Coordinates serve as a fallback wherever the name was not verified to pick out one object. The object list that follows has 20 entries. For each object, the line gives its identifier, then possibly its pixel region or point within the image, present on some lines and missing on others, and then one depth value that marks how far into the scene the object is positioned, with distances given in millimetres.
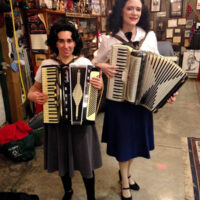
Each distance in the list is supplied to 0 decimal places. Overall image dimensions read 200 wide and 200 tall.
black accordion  1235
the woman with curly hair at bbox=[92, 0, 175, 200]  1387
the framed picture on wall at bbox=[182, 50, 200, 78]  5656
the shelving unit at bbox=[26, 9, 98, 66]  2758
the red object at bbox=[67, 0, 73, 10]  3467
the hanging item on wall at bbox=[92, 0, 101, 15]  4449
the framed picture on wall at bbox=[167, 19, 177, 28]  6105
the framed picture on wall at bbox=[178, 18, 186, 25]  5996
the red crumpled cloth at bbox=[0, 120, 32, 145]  2346
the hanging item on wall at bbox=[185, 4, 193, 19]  5805
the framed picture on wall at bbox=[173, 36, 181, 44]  6211
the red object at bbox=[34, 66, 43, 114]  3078
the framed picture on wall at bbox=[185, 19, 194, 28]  5916
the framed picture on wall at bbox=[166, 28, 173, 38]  6227
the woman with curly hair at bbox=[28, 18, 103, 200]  1288
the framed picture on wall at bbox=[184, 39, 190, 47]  6113
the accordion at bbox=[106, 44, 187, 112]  1274
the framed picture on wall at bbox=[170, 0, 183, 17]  5908
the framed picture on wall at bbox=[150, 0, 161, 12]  6125
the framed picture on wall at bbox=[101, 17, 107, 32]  5551
